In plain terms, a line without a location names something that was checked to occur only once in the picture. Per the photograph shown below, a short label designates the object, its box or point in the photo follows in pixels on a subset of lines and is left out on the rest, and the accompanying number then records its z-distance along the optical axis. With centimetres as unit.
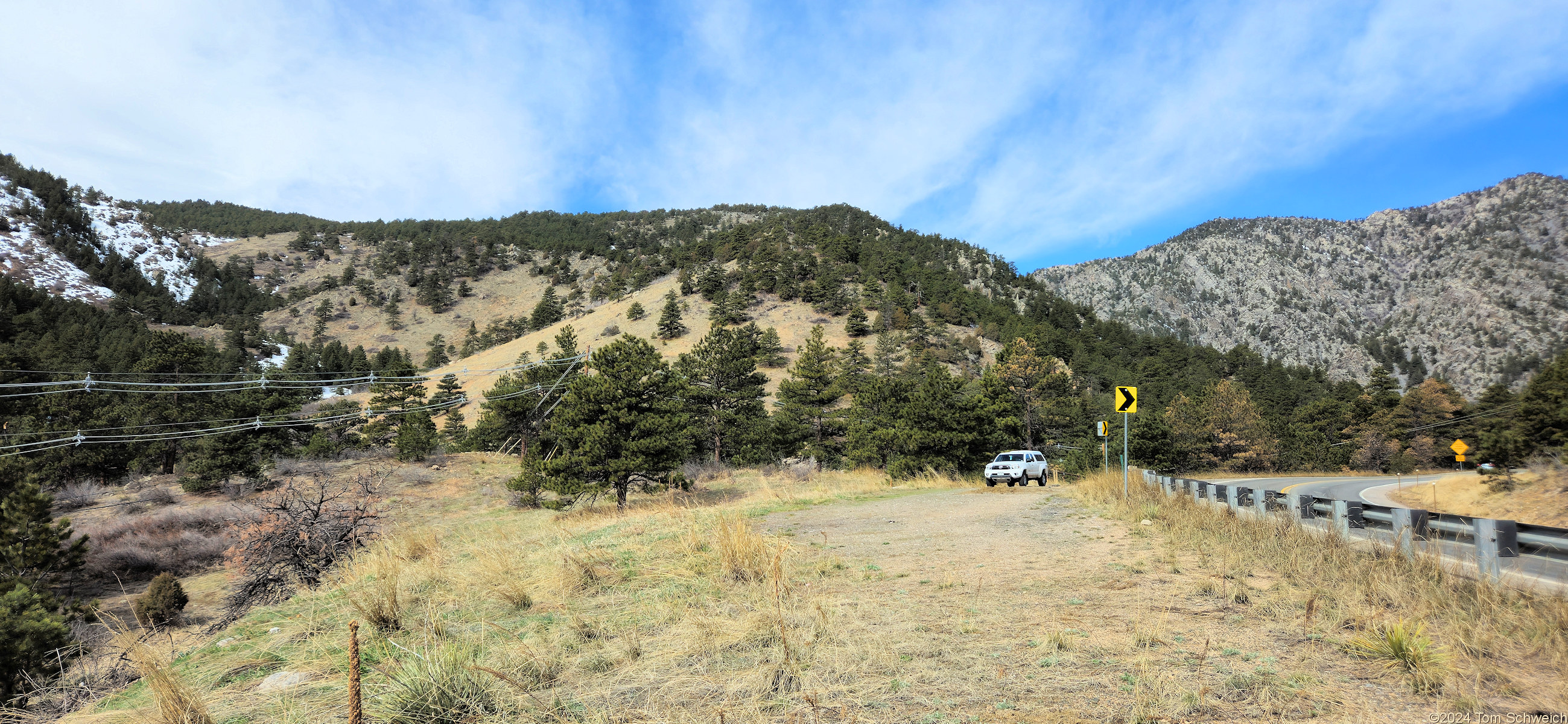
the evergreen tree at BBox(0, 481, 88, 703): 1128
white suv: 2350
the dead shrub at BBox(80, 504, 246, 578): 2208
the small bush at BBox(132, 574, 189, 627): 1577
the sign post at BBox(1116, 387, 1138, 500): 1443
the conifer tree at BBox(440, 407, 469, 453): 4791
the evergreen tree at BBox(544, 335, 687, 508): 2052
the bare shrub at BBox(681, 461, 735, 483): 3127
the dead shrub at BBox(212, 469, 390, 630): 1044
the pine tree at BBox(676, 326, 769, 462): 3903
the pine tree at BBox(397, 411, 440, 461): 3575
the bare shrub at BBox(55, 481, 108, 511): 2645
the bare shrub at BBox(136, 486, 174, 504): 2798
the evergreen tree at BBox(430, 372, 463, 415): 4829
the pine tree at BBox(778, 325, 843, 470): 3872
